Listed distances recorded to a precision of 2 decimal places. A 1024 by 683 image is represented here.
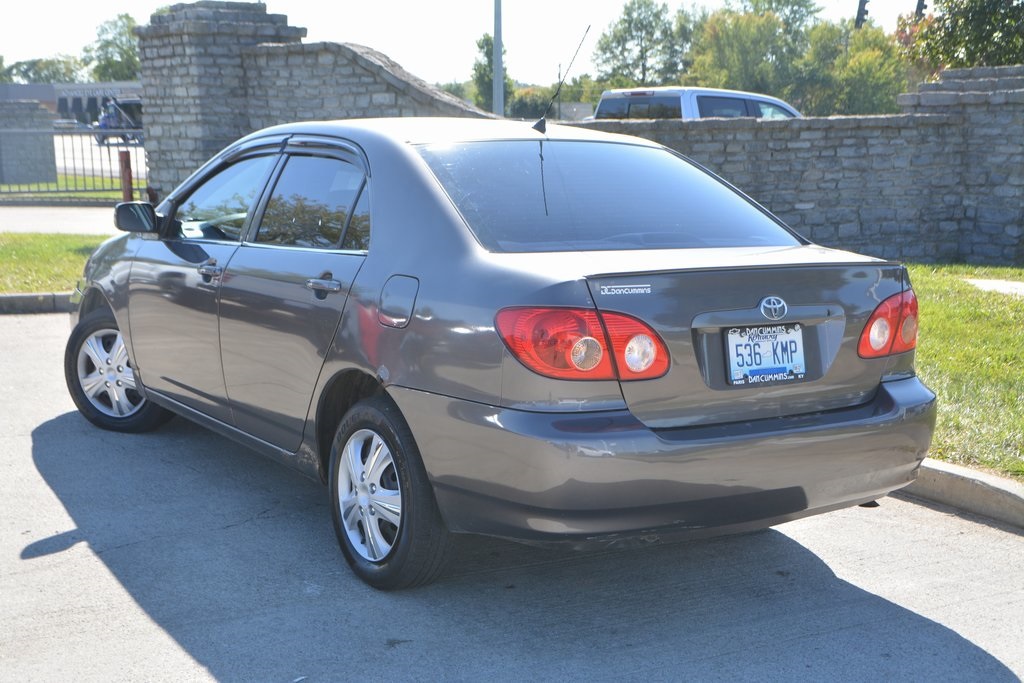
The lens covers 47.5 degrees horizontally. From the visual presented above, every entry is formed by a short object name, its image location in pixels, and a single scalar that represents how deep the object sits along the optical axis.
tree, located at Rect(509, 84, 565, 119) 49.75
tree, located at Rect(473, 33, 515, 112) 59.75
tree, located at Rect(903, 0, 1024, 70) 16.97
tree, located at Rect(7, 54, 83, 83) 141.88
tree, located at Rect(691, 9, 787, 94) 80.44
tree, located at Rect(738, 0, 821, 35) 99.38
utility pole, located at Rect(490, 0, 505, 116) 22.40
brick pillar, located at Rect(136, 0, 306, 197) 16.44
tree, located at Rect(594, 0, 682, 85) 96.19
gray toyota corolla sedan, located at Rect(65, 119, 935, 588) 3.51
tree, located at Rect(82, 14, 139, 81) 122.31
